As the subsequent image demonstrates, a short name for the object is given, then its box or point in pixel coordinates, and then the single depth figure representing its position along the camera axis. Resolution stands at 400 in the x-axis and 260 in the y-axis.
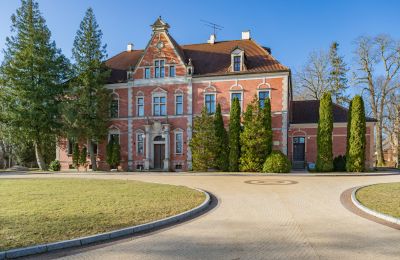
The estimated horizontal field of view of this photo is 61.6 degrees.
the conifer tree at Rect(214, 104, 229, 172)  27.94
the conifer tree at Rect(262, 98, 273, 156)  26.97
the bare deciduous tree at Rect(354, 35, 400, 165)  40.32
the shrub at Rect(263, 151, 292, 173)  25.22
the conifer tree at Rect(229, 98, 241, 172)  27.44
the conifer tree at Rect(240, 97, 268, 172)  26.59
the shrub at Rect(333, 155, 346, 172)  27.27
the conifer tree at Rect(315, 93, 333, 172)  26.53
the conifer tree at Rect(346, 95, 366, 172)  25.70
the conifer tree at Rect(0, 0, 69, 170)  31.17
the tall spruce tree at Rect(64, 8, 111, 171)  31.52
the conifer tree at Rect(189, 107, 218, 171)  27.78
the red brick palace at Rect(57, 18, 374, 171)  29.97
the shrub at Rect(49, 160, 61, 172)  32.94
